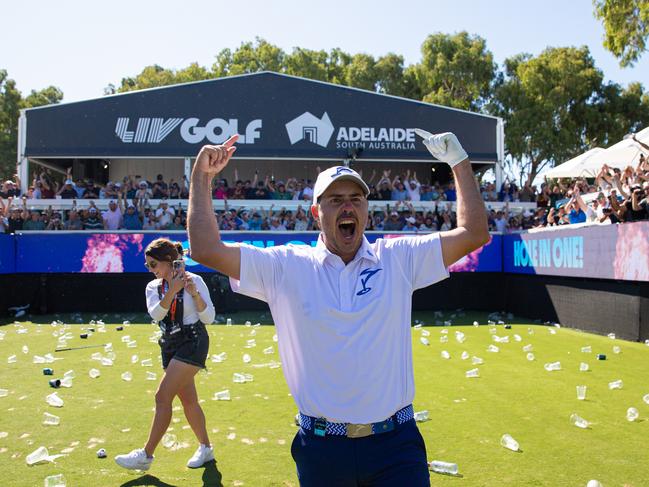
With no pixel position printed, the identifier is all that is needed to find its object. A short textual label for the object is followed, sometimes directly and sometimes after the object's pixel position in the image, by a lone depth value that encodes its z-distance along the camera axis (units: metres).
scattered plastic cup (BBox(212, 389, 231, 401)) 8.27
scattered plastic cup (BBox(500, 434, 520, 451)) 6.14
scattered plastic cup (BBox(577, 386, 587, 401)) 8.19
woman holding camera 5.56
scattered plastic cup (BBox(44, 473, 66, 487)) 5.20
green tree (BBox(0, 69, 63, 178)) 49.88
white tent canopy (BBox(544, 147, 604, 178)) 20.81
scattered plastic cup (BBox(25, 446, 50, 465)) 5.79
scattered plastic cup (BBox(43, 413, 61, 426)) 7.11
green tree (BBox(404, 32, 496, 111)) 42.97
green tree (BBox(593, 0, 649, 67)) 18.17
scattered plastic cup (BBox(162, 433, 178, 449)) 6.40
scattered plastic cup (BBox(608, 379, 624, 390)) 8.75
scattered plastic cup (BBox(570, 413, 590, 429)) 6.89
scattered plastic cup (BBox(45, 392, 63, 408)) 7.96
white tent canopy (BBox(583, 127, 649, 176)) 19.20
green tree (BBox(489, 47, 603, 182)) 40.81
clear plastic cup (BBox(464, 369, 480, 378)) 9.68
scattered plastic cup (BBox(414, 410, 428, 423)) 7.20
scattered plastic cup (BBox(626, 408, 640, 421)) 7.11
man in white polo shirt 2.98
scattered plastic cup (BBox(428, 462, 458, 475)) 5.51
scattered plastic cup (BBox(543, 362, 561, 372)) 10.22
